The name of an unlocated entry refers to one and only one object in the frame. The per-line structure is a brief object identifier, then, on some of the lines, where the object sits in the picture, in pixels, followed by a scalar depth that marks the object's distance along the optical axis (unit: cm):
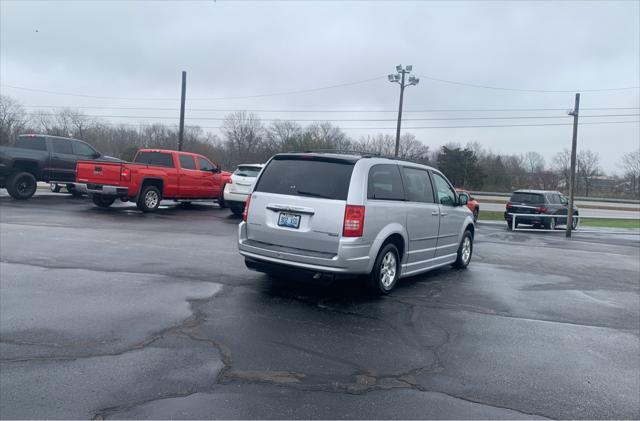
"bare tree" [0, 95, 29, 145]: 4012
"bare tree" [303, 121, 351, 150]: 4475
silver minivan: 626
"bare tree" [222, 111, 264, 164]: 5097
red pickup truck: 1502
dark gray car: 2394
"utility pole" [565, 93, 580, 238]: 2305
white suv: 1630
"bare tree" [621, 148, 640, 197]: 7677
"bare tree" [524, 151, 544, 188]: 6826
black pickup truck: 1692
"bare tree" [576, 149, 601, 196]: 7575
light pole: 3731
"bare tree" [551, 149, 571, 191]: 6948
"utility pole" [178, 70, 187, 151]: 3188
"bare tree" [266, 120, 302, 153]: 4494
